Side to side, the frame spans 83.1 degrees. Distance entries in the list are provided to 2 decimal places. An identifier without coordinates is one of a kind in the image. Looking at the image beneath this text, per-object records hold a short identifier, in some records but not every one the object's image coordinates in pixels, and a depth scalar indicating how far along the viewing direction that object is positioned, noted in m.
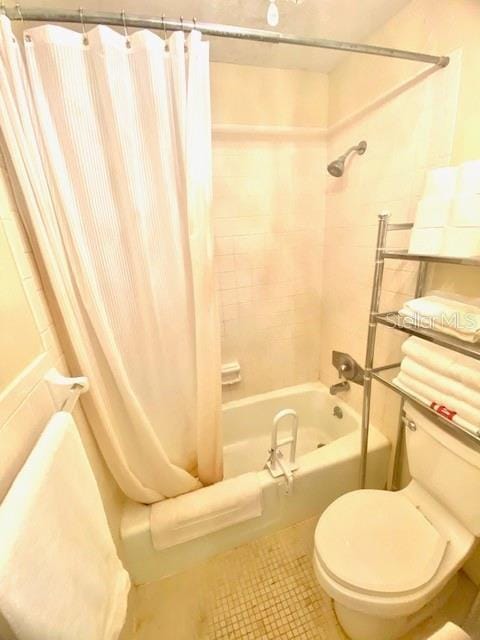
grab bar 1.18
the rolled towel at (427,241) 0.84
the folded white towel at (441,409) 0.78
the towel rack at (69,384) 0.72
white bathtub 1.16
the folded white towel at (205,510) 1.10
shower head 1.30
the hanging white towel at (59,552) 0.38
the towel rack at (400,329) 0.77
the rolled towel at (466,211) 0.73
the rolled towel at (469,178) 0.72
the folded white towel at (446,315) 0.76
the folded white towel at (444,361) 0.77
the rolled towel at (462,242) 0.75
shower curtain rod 0.69
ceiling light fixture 0.81
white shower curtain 0.77
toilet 0.82
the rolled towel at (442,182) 0.80
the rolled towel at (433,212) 0.81
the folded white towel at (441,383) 0.77
